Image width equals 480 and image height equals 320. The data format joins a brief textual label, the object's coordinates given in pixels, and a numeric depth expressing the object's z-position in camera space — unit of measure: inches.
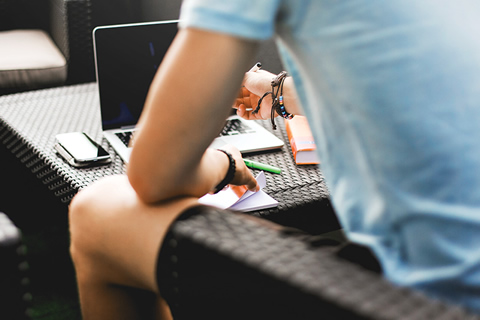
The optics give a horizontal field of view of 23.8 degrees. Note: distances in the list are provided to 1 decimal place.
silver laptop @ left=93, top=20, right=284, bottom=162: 96.7
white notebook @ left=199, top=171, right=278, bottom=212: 84.2
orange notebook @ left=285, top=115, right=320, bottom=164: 91.4
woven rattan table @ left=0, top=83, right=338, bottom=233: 86.6
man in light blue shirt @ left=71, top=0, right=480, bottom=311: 63.6
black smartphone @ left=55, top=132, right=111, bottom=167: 89.3
